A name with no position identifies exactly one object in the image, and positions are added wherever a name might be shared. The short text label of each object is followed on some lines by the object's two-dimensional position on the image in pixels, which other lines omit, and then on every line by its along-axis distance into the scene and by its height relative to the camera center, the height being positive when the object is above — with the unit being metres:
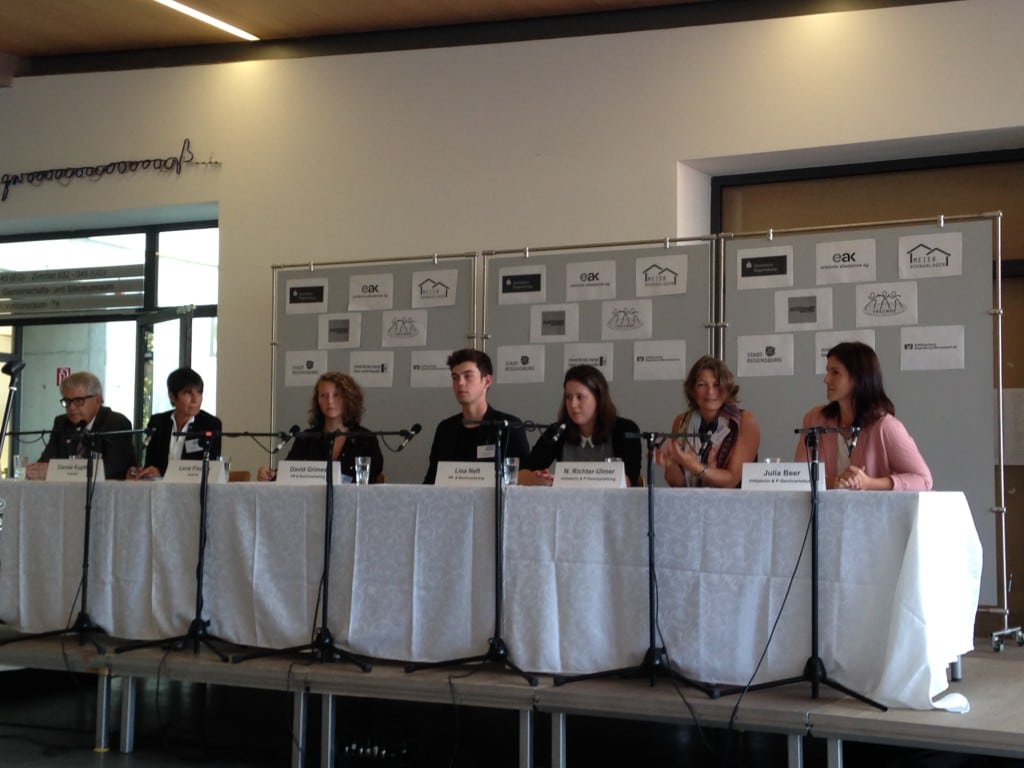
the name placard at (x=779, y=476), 3.15 -0.13
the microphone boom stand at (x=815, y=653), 3.05 -0.58
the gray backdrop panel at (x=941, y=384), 4.77 +0.20
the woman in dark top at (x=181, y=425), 4.87 -0.01
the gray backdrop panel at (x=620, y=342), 5.34 +0.47
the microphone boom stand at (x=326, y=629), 3.62 -0.64
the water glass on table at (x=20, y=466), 4.38 -0.17
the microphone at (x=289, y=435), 3.67 -0.03
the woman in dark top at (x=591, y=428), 4.12 +0.00
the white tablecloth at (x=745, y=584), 2.97 -0.42
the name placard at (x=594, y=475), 3.41 -0.14
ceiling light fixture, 6.20 +2.23
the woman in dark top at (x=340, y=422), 4.58 +0.01
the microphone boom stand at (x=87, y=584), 4.01 -0.56
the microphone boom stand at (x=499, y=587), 3.40 -0.47
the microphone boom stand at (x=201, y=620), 3.80 -0.64
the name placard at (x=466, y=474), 3.55 -0.15
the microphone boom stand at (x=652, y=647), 3.21 -0.61
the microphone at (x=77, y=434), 4.38 -0.04
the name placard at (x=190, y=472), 3.94 -0.16
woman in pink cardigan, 3.62 +0.01
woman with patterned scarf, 3.91 +0.00
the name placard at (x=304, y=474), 3.80 -0.16
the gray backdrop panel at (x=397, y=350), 5.85 +0.40
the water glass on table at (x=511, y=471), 3.49 -0.13
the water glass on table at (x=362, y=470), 3.82 -0.15
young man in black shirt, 4.37 +0.00
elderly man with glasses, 5.05 +0.00
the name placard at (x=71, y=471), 4.12 -0.17
